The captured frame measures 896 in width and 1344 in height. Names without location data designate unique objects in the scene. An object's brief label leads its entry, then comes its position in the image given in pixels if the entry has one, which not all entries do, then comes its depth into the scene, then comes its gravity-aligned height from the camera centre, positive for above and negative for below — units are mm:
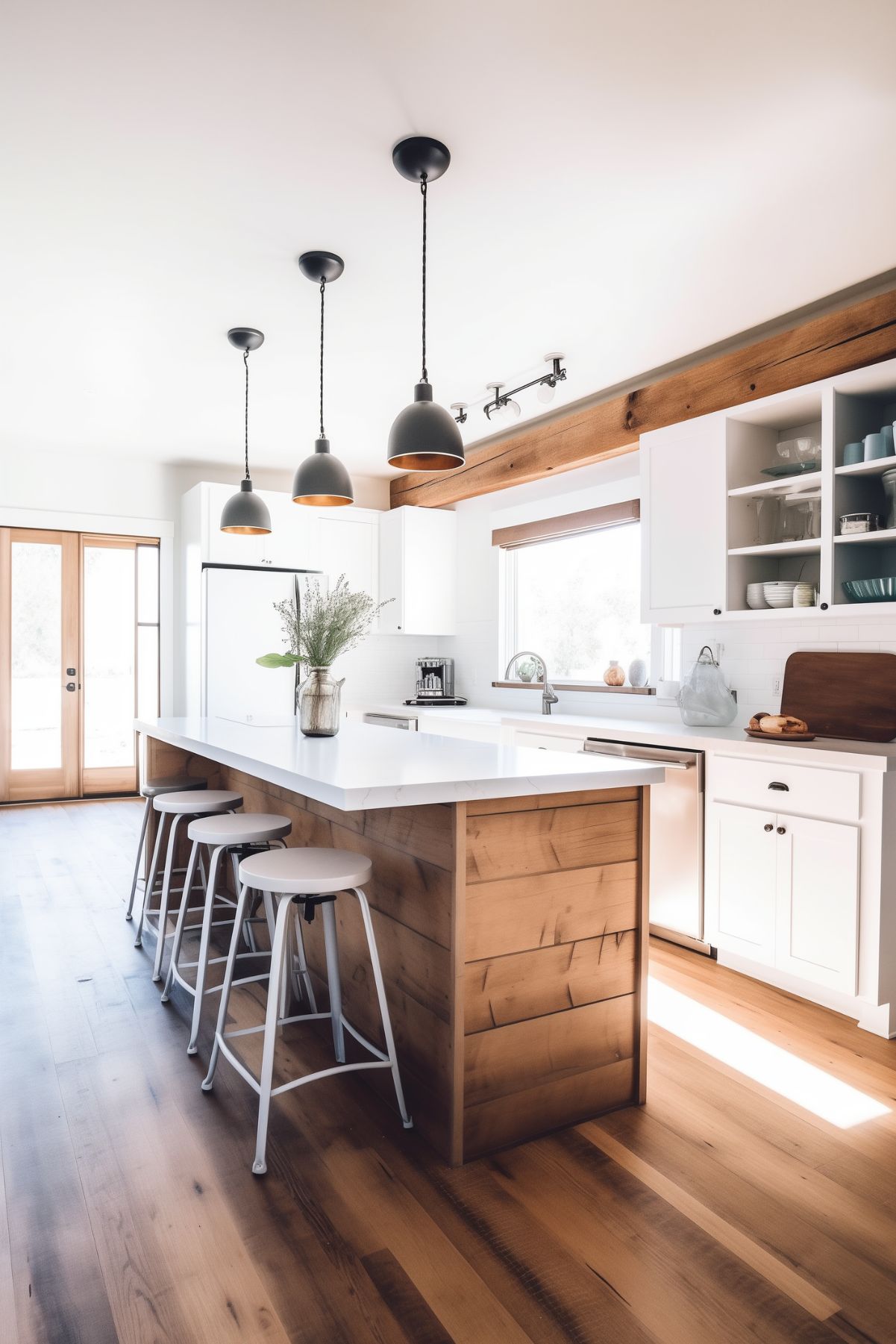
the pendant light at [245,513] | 4012 +710
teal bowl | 2965 +262
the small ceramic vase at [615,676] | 4770 -96
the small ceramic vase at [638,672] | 4633 -72
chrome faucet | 4977 -222
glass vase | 3152 -181
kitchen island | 1979 -705
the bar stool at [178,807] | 3115 -596
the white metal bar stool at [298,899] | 1945 -647
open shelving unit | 3143 +702
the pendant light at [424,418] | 2379 +742
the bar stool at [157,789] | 3711 -604
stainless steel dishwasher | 3408 -797
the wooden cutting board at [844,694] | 3250 -140
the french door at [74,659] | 6266 -16
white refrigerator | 5797 +109
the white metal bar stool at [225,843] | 2488 -593
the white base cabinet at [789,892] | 2803 -851
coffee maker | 6371 -161
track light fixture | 4227 +1417
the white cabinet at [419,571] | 6242 +684
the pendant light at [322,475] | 3116 +723
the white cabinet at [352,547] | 6320 +875
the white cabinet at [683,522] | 3646 +645
